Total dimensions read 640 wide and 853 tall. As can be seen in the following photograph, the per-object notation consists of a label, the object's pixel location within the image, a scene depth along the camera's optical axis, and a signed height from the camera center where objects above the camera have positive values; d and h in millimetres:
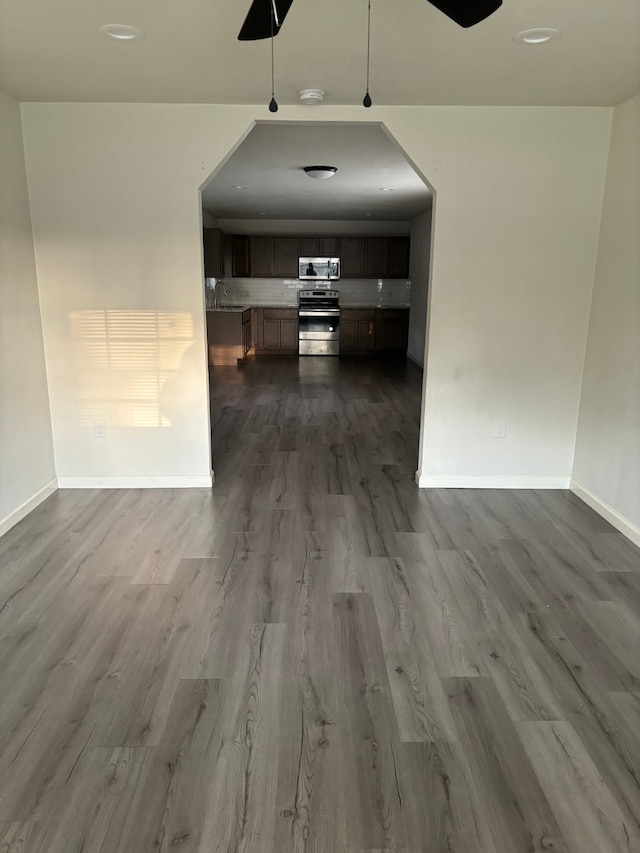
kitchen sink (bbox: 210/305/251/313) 9234 -480
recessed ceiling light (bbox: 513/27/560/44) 2381 +969
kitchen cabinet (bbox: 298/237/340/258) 10492 +539
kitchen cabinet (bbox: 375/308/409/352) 10568 -846
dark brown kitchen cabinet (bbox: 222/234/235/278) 9906 +362
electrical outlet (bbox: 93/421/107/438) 3873 -973
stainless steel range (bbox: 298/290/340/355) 10500 -764
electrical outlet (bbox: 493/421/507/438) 3932 -949
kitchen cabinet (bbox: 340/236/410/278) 10555 +384
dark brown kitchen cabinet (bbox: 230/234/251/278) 10432 +343
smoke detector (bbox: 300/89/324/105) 3137 +938
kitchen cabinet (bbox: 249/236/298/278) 10508 +360
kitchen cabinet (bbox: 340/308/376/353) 10578 -884
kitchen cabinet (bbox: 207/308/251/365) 9102 -896
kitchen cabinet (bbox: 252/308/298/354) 10570 -907
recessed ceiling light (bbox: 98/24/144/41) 2373 +958
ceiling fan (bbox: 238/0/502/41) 1645 +739
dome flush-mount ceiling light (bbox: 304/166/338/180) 5480 +958
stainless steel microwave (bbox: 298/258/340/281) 10609 +179
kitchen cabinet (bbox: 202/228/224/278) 9180 +376
